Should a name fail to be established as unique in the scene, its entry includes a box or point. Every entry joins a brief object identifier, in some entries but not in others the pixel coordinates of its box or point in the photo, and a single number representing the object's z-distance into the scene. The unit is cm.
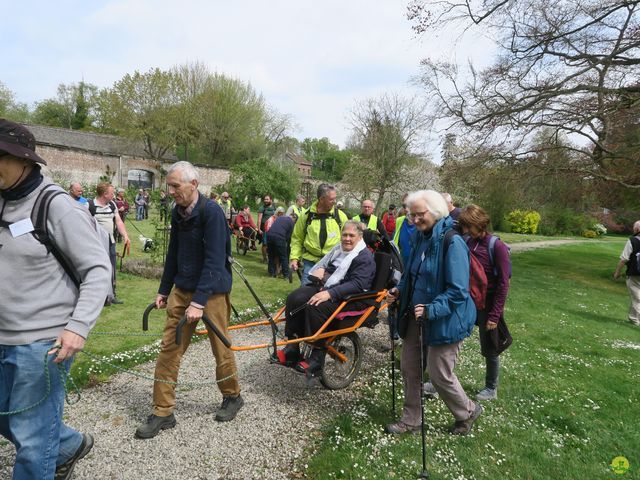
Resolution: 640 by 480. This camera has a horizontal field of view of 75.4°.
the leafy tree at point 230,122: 4397
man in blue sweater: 343
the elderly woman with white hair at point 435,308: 339
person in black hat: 216
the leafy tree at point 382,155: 3278
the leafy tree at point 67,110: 5697
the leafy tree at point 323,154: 8576
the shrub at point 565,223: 4362
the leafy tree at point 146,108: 4125
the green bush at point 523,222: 4194
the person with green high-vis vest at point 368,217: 664
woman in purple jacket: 429
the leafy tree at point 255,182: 2406
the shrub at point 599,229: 4631
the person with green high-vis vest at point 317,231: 566
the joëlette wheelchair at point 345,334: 423
